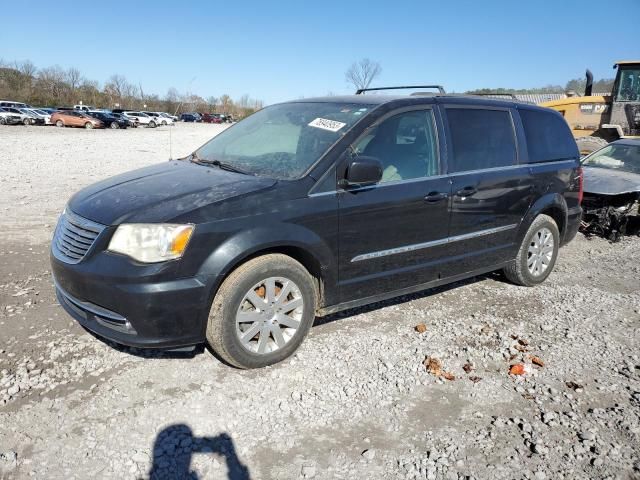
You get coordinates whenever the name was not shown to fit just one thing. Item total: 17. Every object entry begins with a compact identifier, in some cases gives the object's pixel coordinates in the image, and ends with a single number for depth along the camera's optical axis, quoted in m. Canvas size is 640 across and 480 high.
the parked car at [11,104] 41.33
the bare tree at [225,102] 98.29
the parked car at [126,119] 45.55
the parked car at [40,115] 40.34
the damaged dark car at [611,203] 7.82
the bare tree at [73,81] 73.56
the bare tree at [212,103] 96.73
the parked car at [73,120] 40.72
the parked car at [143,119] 49.70
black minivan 3.19
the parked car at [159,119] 52.14
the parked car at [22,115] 38.19
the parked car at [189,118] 72.19
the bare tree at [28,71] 68.84
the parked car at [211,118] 73.44
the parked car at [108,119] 43.81
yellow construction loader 12.97
